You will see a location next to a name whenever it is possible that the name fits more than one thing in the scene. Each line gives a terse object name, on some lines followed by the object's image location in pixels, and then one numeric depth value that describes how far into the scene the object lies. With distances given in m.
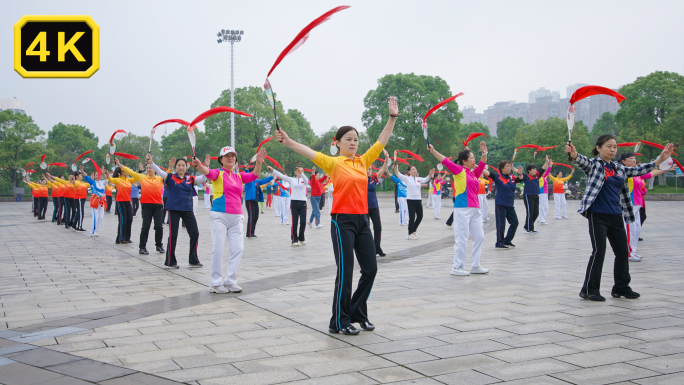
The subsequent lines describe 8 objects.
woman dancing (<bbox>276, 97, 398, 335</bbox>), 5.02
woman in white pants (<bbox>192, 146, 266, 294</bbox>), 7.29
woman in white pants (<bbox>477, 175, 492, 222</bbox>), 16.64
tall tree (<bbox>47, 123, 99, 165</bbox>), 82.75
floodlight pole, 47.62
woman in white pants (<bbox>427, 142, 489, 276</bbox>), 8.48
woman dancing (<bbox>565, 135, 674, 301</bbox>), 6.36
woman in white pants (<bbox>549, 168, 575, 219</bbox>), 21.45
